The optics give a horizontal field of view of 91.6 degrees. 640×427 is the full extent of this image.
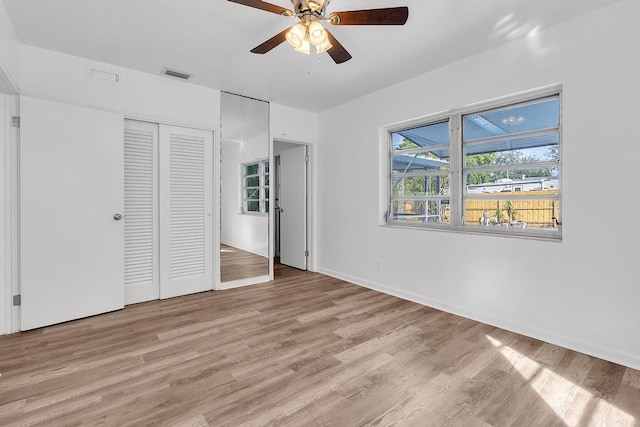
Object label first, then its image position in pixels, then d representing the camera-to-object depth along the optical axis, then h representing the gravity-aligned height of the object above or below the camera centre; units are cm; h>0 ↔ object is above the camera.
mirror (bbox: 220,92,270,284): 409 +32
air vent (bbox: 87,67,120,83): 316 +140
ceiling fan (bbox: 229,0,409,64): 186 +120
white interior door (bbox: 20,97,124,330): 278 -1
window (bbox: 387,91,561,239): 269 +43
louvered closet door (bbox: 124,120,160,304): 343 -1
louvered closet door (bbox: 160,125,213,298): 364 +0
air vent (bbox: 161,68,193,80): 338 +153
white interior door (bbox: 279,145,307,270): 515 +8
